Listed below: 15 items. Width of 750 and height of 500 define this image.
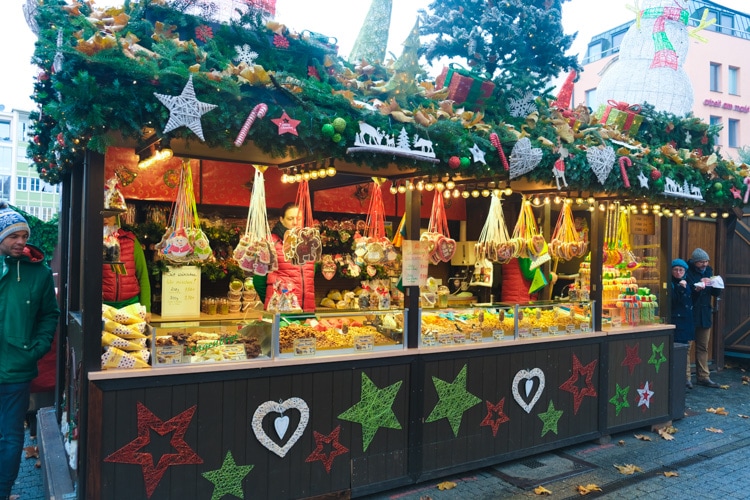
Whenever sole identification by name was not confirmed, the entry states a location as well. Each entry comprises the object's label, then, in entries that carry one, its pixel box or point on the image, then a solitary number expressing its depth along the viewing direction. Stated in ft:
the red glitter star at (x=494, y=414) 17.97
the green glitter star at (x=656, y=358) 22.79
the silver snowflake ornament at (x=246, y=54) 14.99
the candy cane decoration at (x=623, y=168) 19.44
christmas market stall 12.58
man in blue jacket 30.63
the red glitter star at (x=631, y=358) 21.88
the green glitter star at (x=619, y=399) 21.49
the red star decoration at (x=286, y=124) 12.82
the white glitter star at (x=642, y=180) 20.02
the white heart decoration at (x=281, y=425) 14.19
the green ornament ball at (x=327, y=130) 13.38
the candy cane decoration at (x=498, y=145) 16.57
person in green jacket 13.37
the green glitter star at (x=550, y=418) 19.40
